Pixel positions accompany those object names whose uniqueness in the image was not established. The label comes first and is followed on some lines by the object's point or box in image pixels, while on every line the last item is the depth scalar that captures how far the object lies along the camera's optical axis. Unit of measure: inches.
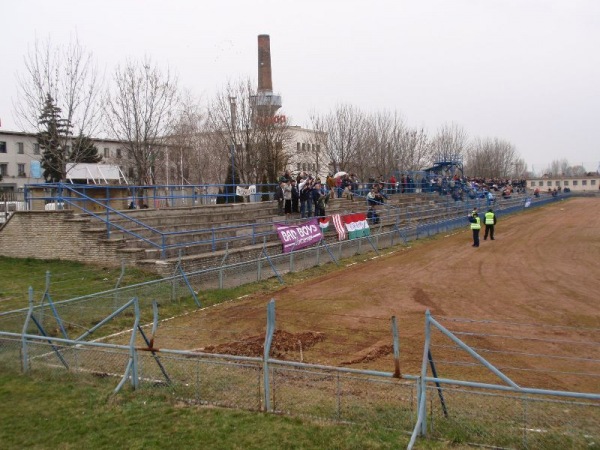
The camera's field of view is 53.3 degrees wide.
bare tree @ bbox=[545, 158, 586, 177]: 7590.6
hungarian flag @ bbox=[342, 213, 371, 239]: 1184.8
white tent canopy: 1443.2
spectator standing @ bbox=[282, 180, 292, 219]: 1238.3
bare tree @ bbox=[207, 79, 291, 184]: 1520.7
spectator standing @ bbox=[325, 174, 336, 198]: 1519.4
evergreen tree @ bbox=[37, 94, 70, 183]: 1051.9
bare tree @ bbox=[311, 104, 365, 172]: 2050.7
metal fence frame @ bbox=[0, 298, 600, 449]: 304.2
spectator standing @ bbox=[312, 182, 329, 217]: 1191.6
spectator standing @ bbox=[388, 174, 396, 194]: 1774.2
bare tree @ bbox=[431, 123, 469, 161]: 2854.1
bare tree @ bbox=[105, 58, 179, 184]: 1257.4
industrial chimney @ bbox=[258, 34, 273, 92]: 2475.4
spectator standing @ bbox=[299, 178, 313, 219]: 1184.2
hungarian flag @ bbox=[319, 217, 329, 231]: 1097.4
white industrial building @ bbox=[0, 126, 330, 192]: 2297.9
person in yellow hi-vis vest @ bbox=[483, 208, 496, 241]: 1327.5
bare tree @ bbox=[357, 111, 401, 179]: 2174.0
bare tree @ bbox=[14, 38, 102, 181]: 1050.7
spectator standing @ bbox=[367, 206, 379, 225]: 1312.7
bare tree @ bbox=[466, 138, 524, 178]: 3634.4
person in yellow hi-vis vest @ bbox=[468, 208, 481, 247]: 1208.8
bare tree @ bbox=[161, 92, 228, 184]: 1780.3
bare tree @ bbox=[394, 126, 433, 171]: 2301.9
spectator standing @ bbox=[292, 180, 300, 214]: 1258.0
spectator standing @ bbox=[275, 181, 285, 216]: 1231.5
